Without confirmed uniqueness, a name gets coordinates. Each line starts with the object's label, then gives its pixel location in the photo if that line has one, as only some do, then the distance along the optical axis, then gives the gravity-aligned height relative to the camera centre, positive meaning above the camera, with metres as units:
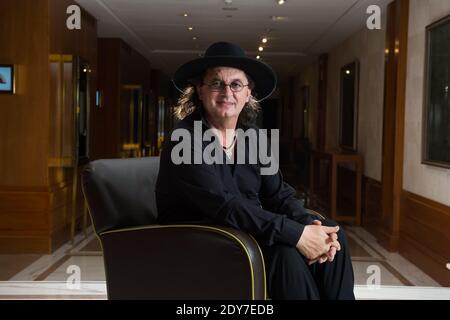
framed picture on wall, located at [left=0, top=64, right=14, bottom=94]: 5.75 +0.53
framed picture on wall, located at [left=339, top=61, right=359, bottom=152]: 8.52 +0.45
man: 2.17 -0.21
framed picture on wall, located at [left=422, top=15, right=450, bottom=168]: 4.75 +0.34
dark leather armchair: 2.10 -0.42
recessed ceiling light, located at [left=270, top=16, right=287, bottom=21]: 7.63 +1.51
